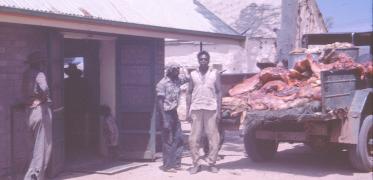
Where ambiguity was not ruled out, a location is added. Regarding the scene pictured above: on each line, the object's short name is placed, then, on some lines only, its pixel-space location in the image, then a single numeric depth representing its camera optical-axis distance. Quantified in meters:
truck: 7.68
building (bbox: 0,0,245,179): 7.62
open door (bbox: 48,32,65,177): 8.11
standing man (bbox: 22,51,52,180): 7.22
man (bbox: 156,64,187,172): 8.82
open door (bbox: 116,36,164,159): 9.69
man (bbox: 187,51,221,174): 8.41
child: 9.52
